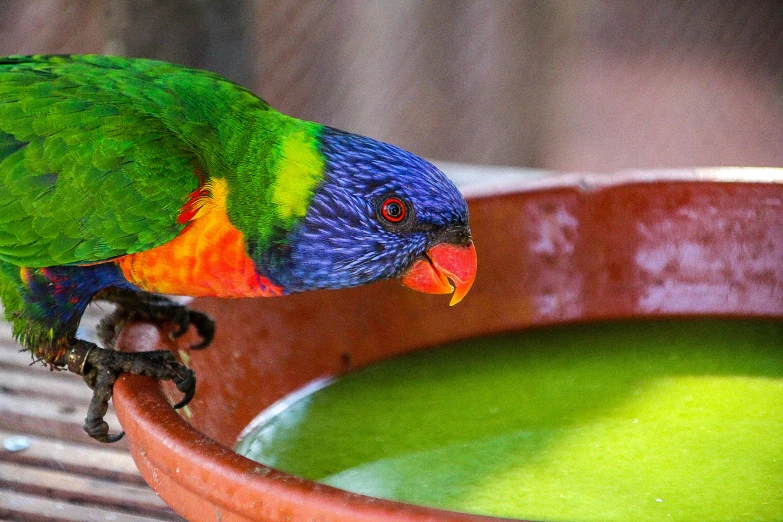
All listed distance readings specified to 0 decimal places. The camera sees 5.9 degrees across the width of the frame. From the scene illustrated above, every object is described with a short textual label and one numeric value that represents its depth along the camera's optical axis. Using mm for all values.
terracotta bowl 2289
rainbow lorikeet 2222
